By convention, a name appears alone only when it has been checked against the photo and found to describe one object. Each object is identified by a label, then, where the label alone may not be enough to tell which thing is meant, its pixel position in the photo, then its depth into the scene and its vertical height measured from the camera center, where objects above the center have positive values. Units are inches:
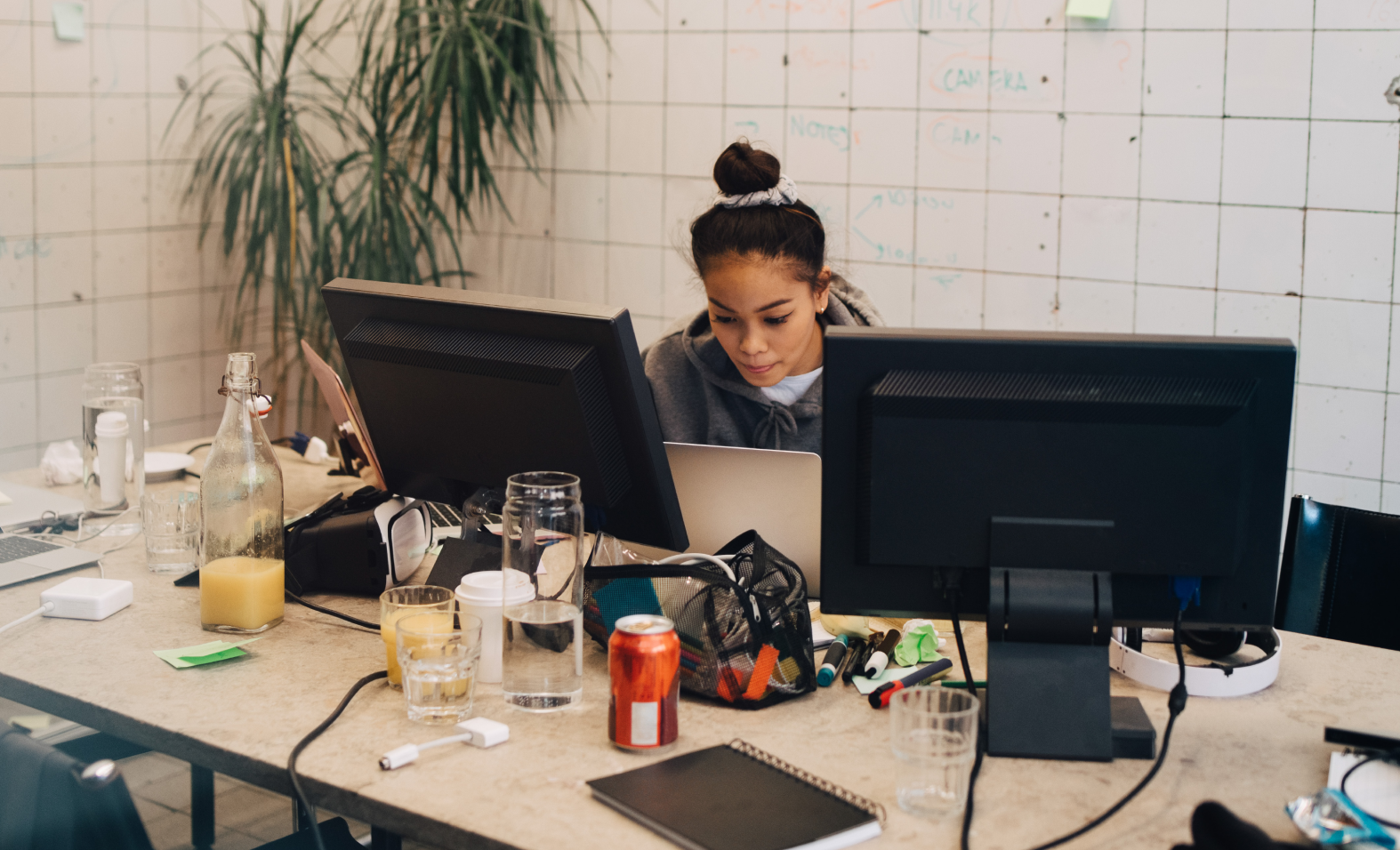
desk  40.9 -14.7
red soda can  44.2 -11.9
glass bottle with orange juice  56.9 -7.8
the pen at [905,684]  50.3 -13.5
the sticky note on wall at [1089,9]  99.6 +32.3
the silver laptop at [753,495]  58.4 -6.0
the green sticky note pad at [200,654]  53.2 -13.4
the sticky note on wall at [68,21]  115.1 +33.7
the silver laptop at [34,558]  64.0 -11.2
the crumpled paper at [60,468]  82.7 -7.6
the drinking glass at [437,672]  47.3 -12.3
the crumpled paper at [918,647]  55.2 -12.7
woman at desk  77.8 +3.8
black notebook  39.1 -15.1
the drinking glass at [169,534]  65.5 -9.7
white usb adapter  44.3 -14.4
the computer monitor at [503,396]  52.4 -1.2
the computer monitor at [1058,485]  44.8 -4.0
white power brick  58.6 -12.0
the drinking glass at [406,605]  51.1 -10.5
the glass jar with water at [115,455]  74.8 -6.1
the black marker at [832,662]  52.6 -13.1
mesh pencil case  49.8 -10.4
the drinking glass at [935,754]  41.4 -13.3
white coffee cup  50.6 -10.1
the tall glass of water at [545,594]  48.9 -9.7
